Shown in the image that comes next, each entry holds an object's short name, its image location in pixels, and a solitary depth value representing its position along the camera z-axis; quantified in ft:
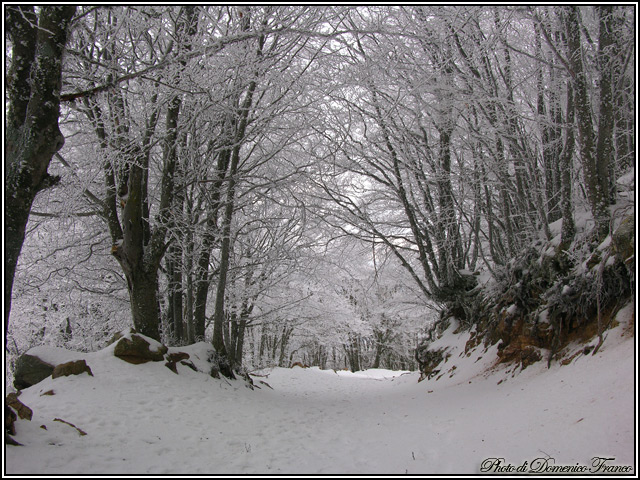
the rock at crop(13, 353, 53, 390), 16.39
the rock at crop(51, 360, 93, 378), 15.84
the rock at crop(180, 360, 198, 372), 20.41
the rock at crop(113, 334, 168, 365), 18.39
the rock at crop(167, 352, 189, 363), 19.91
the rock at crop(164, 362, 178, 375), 19.17
